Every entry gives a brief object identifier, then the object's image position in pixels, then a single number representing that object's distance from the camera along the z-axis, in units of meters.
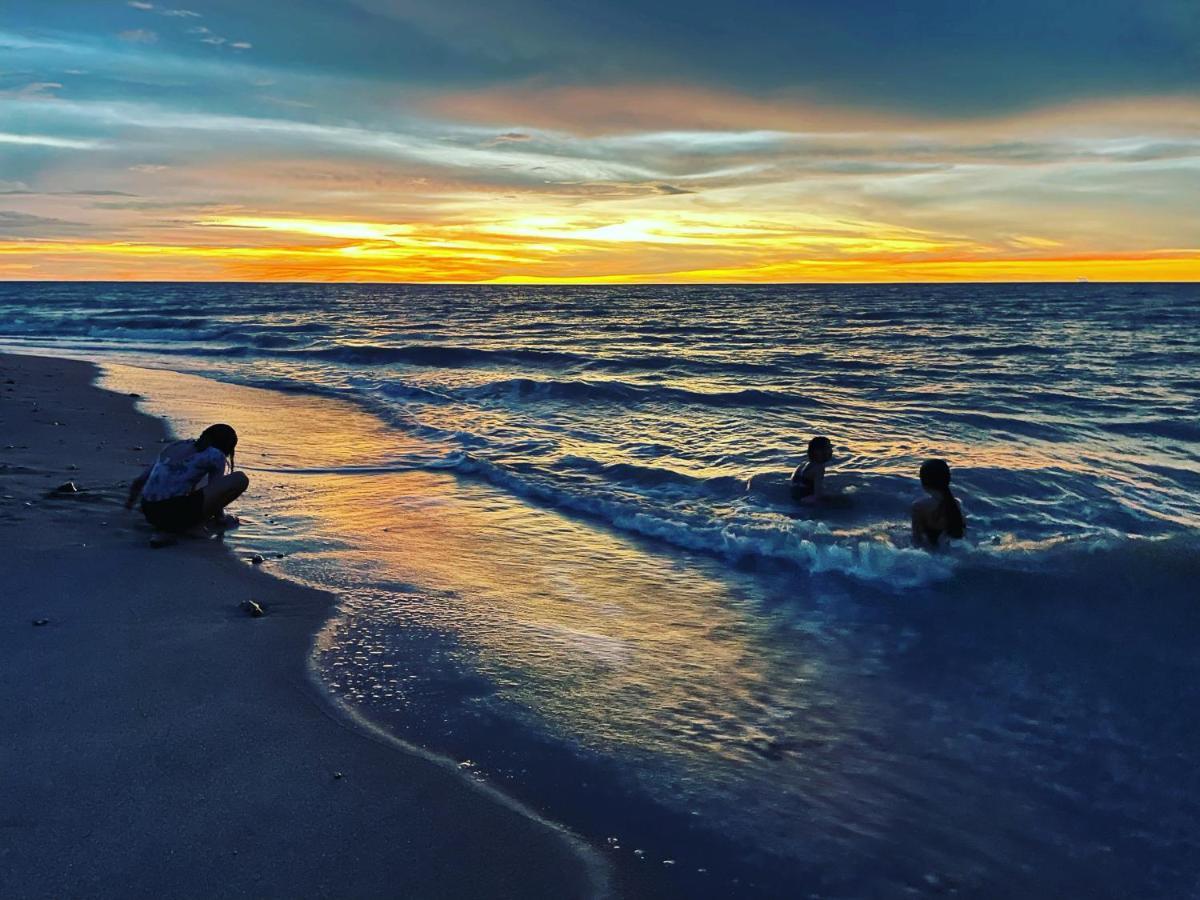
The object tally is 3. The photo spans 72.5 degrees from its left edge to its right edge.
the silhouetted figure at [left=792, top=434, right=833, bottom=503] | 9.38
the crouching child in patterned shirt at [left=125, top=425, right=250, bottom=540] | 7.20
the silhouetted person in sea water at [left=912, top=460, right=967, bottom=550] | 7.71
